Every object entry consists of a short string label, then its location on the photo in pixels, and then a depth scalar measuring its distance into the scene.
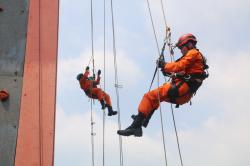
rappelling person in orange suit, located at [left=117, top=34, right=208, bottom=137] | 9.73
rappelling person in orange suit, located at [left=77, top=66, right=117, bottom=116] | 16.25
